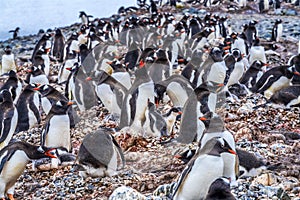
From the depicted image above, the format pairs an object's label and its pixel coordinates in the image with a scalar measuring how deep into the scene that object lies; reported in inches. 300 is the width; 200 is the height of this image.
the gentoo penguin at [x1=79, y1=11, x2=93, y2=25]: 1528.1
